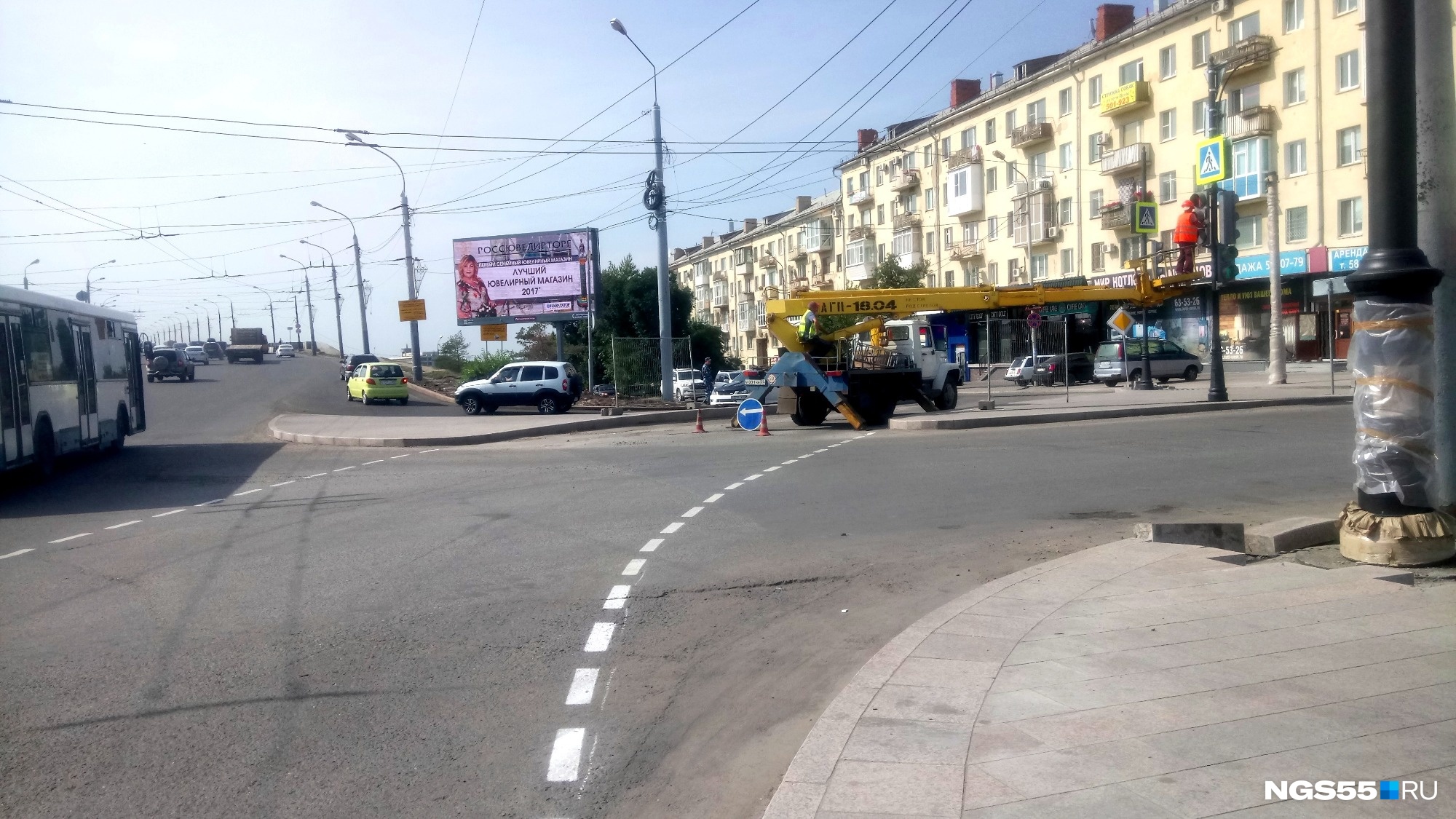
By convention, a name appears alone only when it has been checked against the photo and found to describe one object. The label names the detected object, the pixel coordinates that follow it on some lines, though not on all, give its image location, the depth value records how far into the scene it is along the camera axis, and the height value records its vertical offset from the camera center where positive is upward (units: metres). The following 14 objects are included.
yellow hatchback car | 39.50 -0.90
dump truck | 72.62 +1.39
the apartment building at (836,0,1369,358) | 40.75 +7.88
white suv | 34.09 -1.14
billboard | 42.34 +3.00
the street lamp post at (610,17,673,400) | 33.69 +3.06
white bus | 15.45 -0.09
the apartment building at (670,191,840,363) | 79.06 +6.26
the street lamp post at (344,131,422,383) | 42.69 +3.81
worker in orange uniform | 22.31 +1.96
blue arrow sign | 24.08 -1.61
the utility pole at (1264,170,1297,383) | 33.16 +0.20
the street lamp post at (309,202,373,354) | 57.91 +2.94
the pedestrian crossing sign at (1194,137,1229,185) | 22.33 +3.27
